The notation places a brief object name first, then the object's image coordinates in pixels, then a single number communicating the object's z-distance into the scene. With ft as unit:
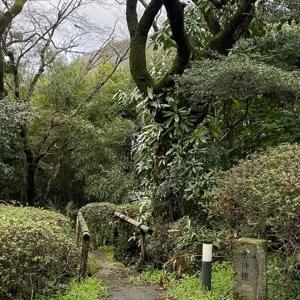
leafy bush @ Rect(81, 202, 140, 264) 23.79
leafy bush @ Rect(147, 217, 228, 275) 16.15
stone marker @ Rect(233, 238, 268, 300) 11.60
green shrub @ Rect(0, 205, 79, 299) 10.75
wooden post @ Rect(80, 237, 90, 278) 15.35
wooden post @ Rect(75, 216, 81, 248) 20.60
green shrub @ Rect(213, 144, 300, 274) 10.32
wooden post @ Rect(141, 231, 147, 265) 19.44
